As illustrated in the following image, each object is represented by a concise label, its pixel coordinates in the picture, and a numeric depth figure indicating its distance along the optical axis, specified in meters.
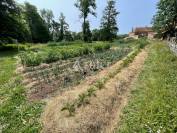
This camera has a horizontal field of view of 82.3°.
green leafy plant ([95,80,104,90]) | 3.55
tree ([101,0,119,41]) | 20.86
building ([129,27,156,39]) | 33.16
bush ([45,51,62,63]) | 6.19
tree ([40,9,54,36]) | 25.51
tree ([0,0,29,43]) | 10.14
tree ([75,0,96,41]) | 18.48
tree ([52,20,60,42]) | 24.40
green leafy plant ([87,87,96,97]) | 3.17
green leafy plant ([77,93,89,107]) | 2.89
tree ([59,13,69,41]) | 23.57
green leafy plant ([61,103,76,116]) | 2.67
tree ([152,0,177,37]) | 17.75
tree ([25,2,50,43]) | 19.59
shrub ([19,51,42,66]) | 5.58
